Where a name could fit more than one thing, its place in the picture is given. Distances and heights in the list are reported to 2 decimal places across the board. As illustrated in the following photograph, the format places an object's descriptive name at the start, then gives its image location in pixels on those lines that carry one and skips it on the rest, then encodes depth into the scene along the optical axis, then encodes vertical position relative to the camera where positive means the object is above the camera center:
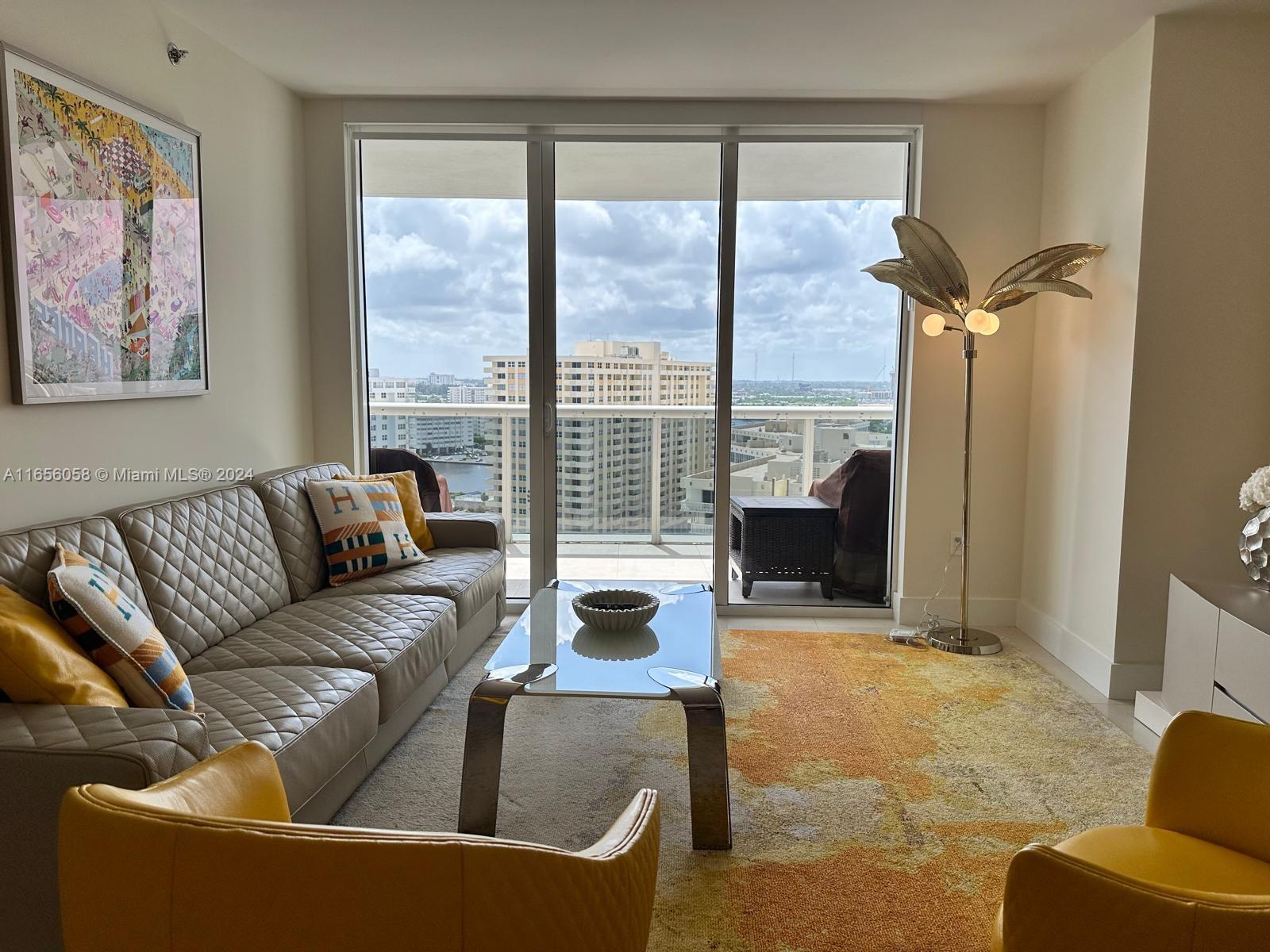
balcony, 4.45 -0.51
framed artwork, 2.40 +0.40
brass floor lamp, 3.60 +0.41
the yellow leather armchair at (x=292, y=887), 0.87 -0.52
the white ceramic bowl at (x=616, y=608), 2.66 -0.73
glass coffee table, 2.20 -0.80
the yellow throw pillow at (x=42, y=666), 1.70 -0.59
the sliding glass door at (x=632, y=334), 4.30 +0.22
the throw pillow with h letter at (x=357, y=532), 3.34 -0.61
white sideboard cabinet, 2.47 -0.82
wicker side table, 4.45 -0.83
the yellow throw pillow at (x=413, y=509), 3.81 -0.59
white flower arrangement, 2.79 -0.35
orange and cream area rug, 1.96 -1.19
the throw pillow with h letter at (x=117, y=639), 1.90 -0.59
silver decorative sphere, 2.79 -0.53
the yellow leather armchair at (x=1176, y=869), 0.93 -0.64
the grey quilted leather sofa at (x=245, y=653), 1.52 -0.78
